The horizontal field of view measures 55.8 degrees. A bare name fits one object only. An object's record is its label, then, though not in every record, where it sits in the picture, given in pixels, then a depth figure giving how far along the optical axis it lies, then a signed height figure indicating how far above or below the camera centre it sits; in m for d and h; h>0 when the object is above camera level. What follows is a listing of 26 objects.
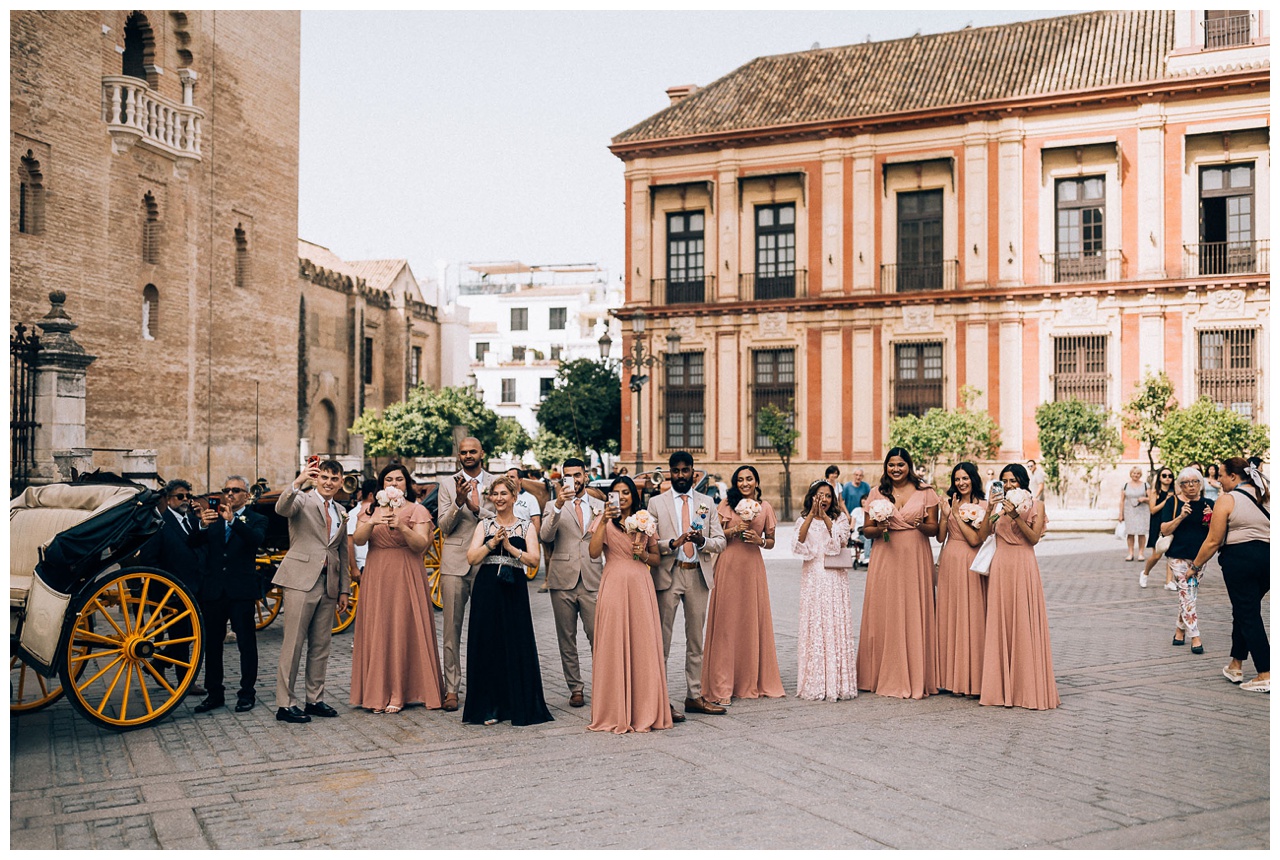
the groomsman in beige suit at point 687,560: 8.85 -0.91
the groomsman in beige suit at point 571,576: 9.18 -1.05
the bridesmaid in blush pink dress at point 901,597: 9.33 -1.25
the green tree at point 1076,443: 31.94 -0.12
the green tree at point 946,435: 31.95 +0.09
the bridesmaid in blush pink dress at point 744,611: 9.25 -1.34
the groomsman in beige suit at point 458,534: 9.12 -0.73
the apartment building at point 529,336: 70.00 +6.02
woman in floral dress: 9.23 -1.33
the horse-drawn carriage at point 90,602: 7.69 -1.09
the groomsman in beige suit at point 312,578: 8.60 -1.02
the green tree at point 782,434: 35.16 +0.12
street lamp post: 24.25 +1.98
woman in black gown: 8.43 -1.36
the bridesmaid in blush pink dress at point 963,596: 9.23 -1.22
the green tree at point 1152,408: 30.53 +0.78
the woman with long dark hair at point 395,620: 8.92 -1.36
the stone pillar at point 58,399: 14.87 +0.48
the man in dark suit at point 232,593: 8.84 -1.14
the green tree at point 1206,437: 27.48 +0.03
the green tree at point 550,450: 43.72 -0.44
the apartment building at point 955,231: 32.62 +6.01
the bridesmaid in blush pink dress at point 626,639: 8.19 -1.38
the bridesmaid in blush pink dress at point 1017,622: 8.84 -1.37
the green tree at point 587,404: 40.75 +1.16
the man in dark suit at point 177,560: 8.56 -0.90
